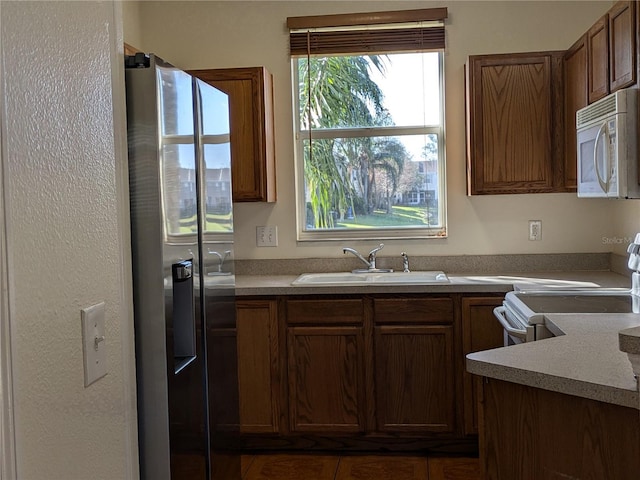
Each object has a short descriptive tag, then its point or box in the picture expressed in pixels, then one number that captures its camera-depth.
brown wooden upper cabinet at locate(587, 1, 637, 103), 2.58
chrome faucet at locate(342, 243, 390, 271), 3.81
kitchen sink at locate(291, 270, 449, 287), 3.42
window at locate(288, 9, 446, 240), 3.89
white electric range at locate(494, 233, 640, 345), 2.43
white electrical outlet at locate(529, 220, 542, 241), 3.83
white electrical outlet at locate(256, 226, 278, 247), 3.99
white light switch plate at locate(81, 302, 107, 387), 1.01
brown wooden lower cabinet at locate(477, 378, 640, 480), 1.57
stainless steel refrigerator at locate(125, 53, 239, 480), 1.63
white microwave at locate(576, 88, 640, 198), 2.56
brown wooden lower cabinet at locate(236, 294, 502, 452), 3.35
